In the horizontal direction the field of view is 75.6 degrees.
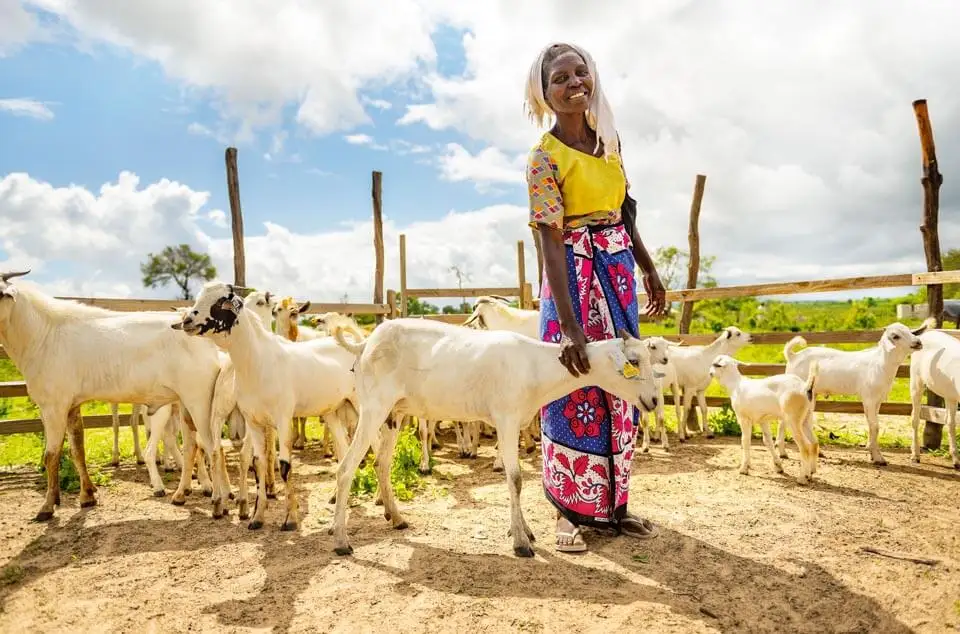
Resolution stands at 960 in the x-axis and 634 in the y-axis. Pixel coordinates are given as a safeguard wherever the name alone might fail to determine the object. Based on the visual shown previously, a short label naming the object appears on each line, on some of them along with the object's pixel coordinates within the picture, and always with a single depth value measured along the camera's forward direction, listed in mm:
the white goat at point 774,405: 6395
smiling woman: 4145
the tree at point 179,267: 43000
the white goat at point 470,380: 4078
